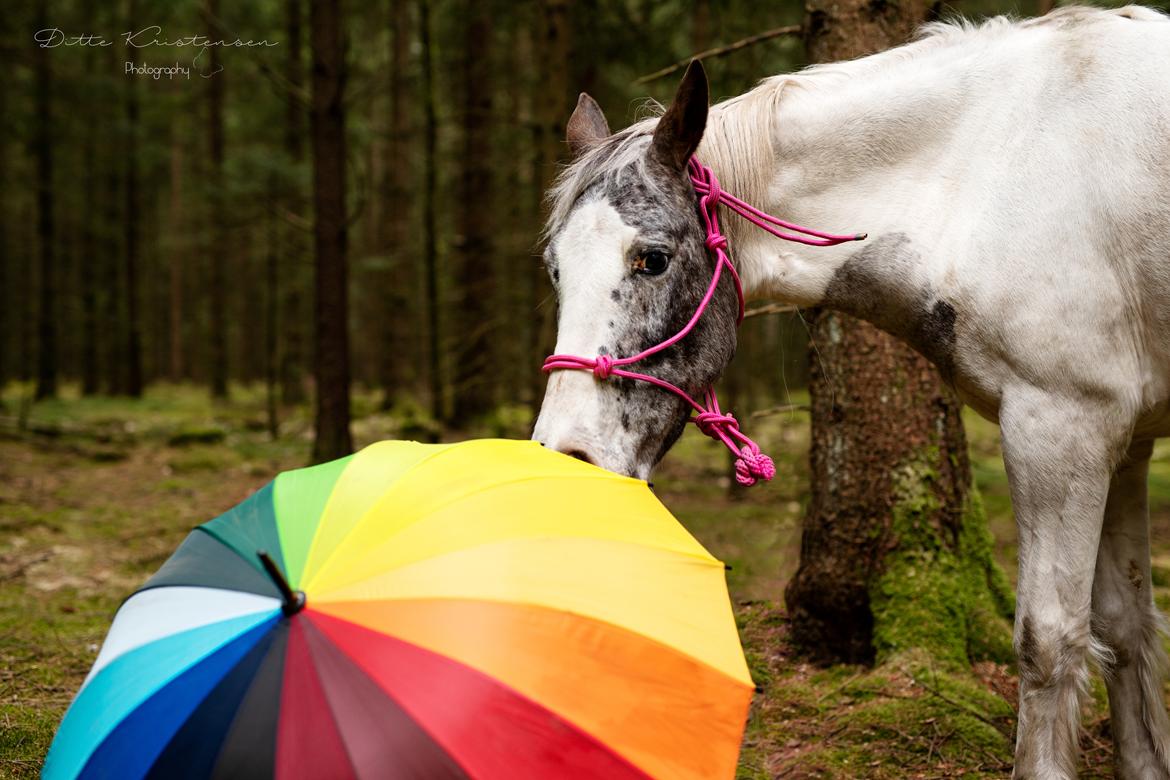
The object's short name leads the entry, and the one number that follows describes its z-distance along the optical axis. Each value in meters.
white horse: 2.34
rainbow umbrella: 1.54
